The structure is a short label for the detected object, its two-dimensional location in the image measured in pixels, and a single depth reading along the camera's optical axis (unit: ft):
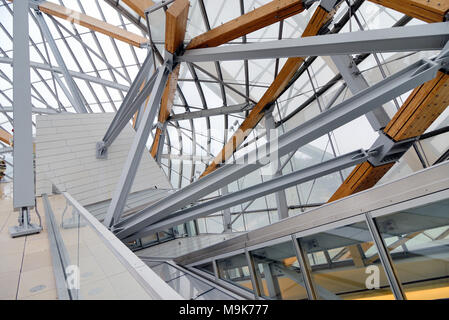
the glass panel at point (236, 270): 24.98
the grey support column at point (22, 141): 16.56
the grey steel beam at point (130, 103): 31.09
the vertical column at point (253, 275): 23.58
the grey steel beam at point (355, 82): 26.27
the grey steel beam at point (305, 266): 18.48
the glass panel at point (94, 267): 5.63
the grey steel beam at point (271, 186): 26.07
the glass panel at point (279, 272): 19.81
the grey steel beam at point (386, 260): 13.11
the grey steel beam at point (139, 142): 24.41
